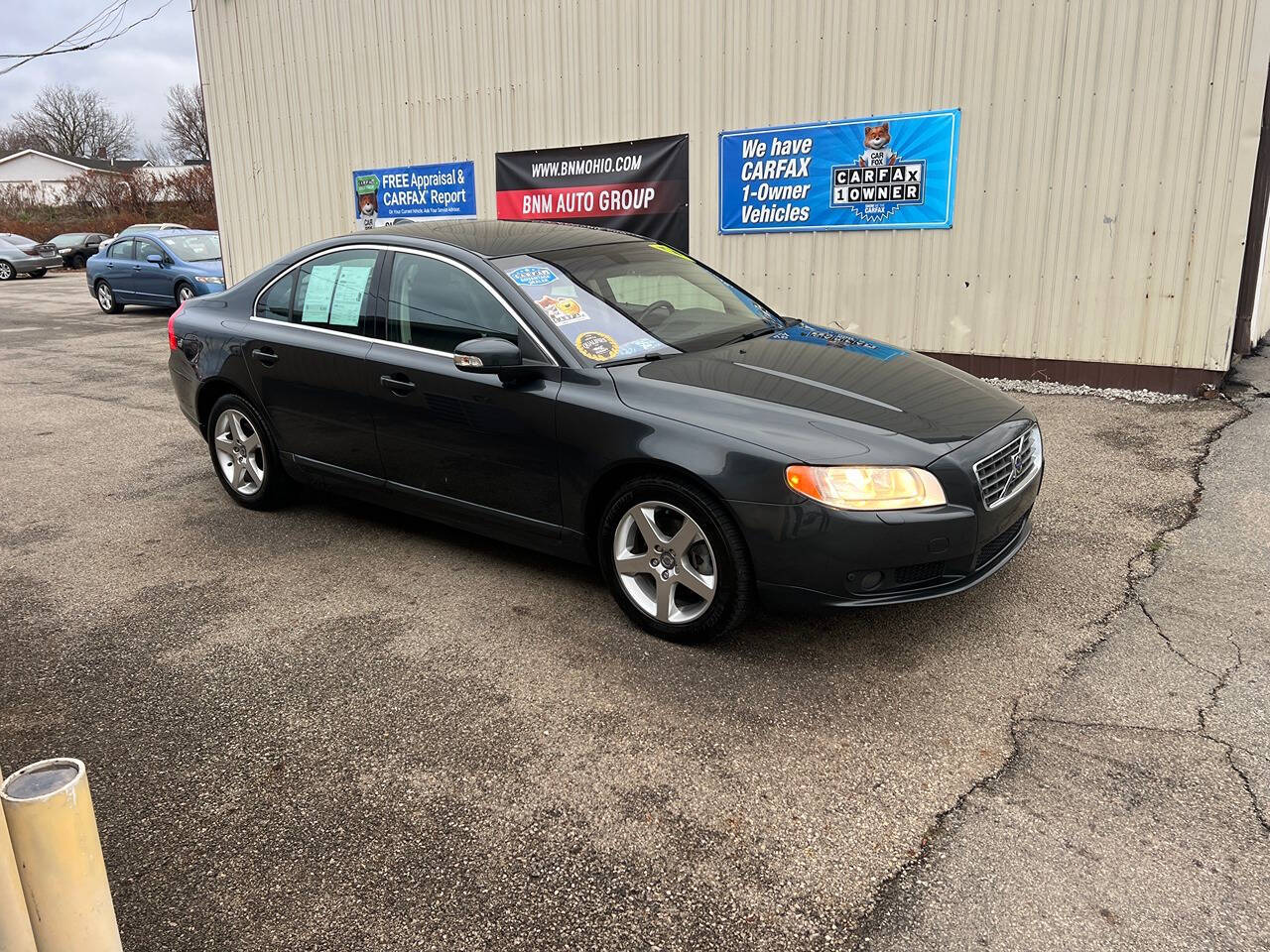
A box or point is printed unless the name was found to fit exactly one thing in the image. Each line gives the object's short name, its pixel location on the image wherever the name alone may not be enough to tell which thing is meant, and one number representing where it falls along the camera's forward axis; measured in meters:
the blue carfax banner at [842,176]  8.48
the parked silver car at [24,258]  29.33
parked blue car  16.08
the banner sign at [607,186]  10.08
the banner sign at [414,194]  11.70
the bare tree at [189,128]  62.62
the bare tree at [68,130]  67.12
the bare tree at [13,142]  69.10
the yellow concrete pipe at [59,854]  1.67
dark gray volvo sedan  3.44
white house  63.38
